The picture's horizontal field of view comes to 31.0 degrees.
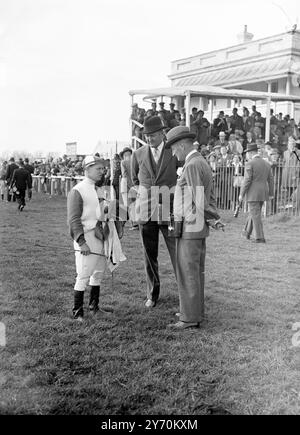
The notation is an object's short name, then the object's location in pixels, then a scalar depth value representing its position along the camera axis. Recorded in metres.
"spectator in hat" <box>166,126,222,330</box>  5.30
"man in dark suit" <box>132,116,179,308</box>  6.13
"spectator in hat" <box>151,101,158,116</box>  17.31
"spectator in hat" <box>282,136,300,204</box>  14.11
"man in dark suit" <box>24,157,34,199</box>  20.93
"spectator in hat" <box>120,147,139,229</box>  12.03
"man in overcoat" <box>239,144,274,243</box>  10.97
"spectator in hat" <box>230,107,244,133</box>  17.92
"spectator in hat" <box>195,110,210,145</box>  16.98
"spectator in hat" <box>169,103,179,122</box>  17.15
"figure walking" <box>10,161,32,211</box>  17.59
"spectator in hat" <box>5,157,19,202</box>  20.72
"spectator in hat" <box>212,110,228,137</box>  17.80
